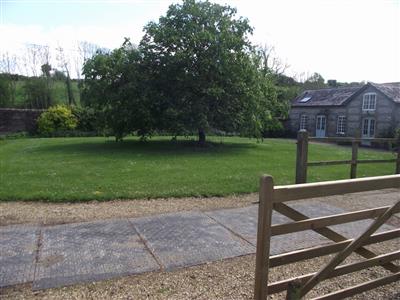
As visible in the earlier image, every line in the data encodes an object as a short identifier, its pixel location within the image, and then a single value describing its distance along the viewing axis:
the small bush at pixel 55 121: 25.25
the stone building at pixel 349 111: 26.19
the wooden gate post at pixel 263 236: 2.46
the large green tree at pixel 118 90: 16.11
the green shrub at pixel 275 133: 33.91
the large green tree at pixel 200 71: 16.14
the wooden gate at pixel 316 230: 2.53
